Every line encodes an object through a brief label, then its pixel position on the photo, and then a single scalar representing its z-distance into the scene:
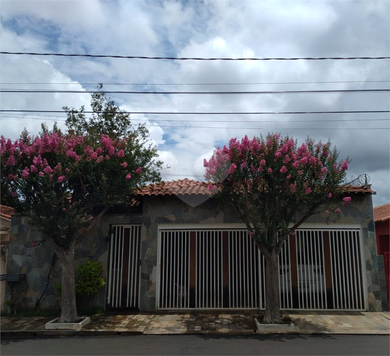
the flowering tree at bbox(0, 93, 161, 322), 7.79
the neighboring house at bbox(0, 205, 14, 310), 9.80
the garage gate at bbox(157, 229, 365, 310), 9.66
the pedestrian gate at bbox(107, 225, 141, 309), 9.86
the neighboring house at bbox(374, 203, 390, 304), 12.66
